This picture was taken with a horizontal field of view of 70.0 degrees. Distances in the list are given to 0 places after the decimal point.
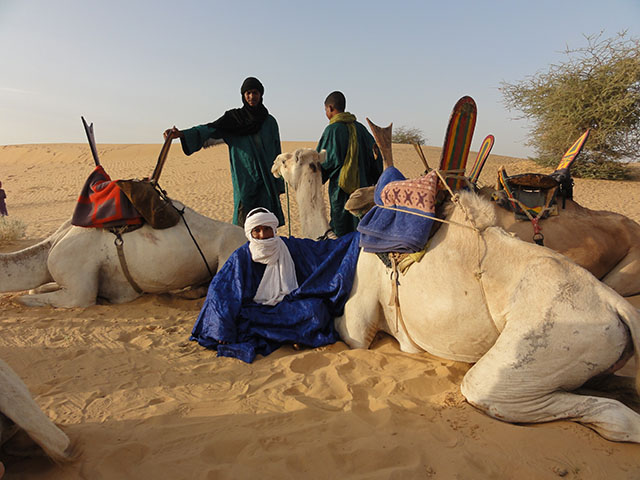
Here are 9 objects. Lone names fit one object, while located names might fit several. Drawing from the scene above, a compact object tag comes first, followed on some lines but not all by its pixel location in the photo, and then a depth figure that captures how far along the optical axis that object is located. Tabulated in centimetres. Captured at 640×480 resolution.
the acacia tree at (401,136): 3347
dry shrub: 957
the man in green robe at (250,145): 574
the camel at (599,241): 379
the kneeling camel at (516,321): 226
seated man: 357
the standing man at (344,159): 530
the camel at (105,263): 456
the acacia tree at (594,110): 1688
